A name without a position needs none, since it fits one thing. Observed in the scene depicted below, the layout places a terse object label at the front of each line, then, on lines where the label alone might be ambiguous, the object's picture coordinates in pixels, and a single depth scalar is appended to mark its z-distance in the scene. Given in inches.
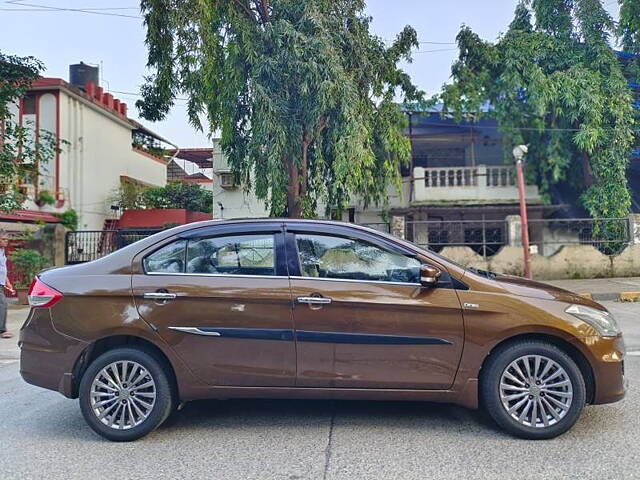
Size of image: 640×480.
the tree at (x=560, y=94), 540.7
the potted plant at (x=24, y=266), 471.8
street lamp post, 475.9
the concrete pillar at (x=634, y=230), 543.8
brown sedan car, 135.3
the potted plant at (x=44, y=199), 710.5
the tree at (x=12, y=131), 417.4
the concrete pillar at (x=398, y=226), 572.1
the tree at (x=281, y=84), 413.4
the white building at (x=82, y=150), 730.2
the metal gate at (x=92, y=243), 561.3
